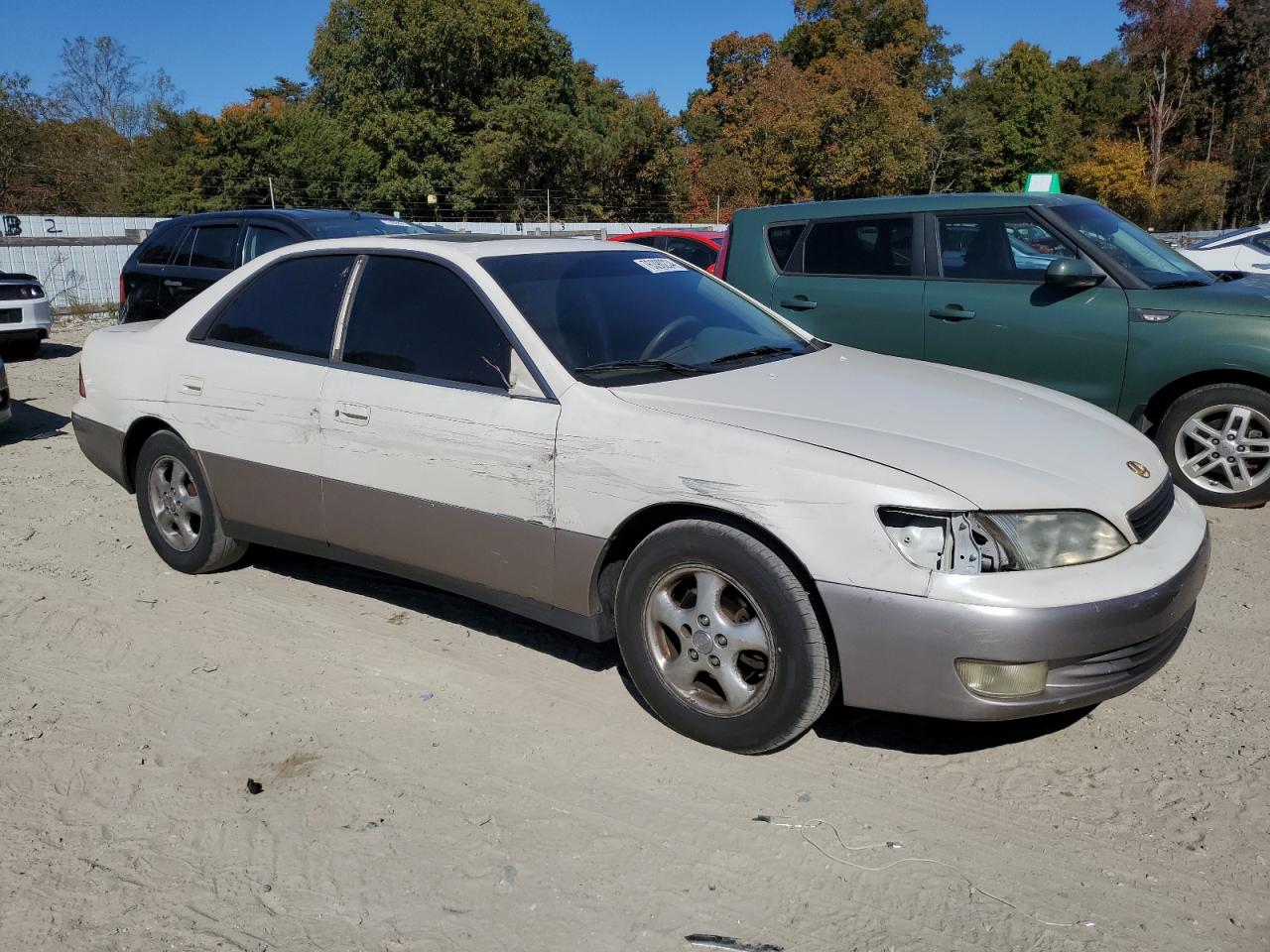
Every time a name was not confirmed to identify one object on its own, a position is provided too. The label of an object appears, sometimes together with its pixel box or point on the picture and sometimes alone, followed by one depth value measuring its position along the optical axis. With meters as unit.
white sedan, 2.89
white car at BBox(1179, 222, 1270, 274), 14.62
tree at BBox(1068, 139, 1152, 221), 52.46
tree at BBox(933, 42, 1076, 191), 62.88
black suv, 8.58
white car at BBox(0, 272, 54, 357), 12.13
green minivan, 5.74
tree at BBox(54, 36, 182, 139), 54.00
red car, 15.11
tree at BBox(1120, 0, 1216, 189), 53.88
